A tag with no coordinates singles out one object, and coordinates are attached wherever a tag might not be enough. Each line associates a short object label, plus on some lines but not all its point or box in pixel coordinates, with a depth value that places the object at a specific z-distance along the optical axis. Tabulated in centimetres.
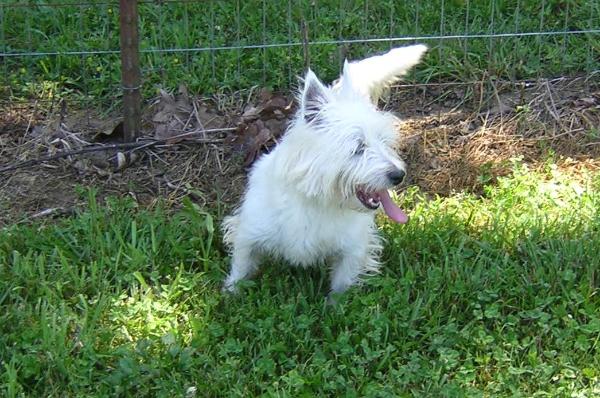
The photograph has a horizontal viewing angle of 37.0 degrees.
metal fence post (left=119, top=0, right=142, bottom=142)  440
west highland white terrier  334
